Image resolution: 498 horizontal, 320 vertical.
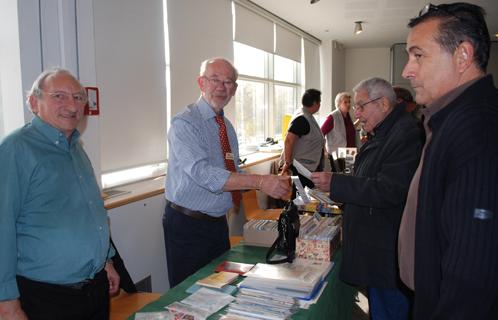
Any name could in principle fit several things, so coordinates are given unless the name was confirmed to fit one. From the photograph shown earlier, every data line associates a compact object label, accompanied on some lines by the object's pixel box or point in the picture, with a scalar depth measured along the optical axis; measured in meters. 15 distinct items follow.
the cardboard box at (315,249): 2.01
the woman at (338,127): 6.29
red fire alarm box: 2.48
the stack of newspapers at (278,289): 1.45
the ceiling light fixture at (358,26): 6.83
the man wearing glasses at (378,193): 1.80
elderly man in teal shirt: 1.38
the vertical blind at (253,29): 5.00
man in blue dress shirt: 1.99
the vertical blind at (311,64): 8.08
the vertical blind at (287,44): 6.46
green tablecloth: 1.53
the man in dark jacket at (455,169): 0.93
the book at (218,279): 1.68
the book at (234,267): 1.85
